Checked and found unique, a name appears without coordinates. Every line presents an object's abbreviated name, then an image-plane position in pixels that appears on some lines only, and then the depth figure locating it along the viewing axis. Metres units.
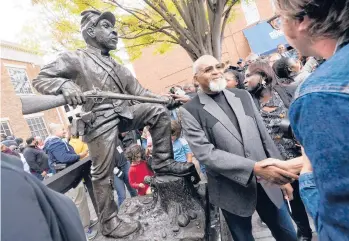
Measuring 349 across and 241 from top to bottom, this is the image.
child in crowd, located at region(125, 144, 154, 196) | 3.99
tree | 5.68
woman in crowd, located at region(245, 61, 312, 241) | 2.65
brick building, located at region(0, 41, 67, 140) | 16.19
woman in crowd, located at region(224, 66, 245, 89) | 3.89
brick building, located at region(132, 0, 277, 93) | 19.03
